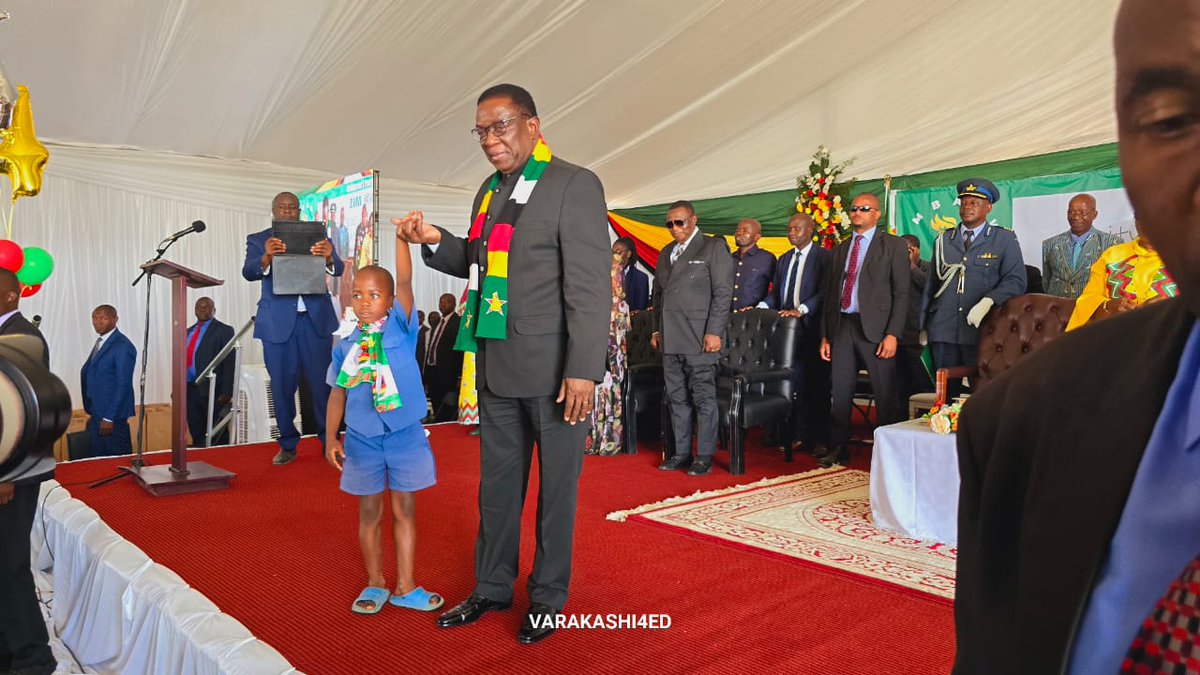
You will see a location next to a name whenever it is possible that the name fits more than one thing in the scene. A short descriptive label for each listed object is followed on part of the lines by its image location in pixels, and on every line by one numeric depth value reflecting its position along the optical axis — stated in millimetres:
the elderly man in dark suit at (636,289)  9406
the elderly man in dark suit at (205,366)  7355
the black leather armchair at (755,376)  5465
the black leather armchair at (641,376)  6238
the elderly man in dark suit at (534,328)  2729
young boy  2879
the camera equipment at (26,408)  798
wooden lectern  4855
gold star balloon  2295
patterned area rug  3373
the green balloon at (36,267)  3135
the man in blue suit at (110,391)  6668
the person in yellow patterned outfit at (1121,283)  3363
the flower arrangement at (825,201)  7209
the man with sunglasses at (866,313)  5441
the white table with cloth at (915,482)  3758
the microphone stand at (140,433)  4977
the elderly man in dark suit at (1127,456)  529
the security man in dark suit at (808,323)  6371
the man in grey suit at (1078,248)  5684
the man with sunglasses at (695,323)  5582
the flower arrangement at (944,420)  3803
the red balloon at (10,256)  2833
